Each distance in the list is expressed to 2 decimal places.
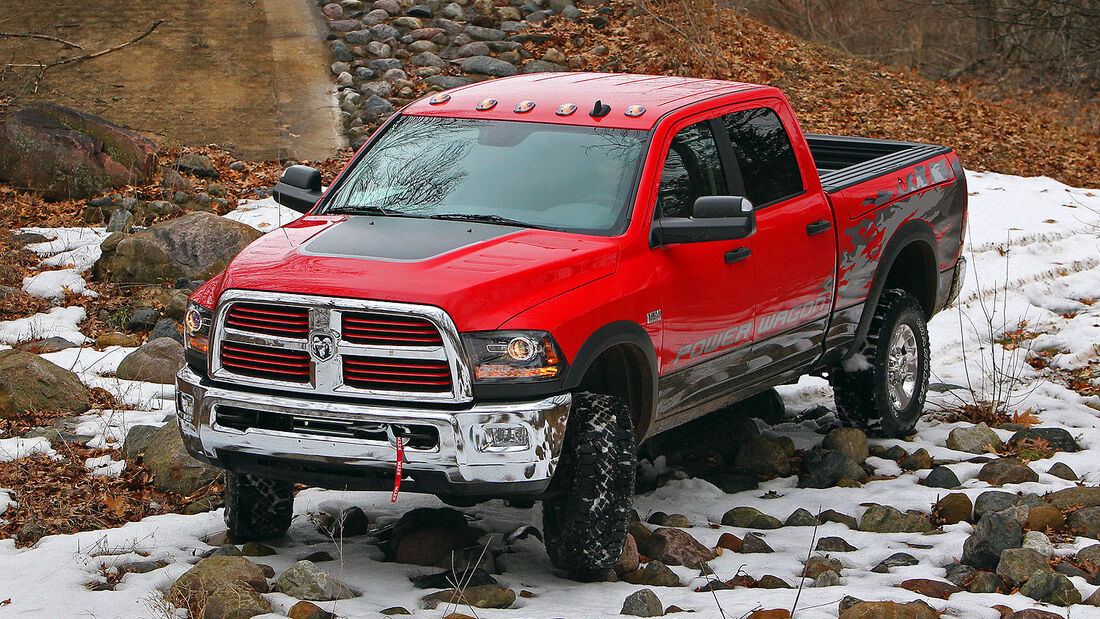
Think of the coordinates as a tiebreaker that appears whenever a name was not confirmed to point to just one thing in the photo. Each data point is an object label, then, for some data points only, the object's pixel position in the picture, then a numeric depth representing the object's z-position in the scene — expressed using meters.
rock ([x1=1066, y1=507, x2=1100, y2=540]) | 11.89
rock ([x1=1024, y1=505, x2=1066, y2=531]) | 12.03
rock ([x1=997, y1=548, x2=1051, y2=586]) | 10.76
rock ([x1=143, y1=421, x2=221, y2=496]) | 13.67
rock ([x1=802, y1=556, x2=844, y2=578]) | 11.23
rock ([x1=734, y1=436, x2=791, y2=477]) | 14.84
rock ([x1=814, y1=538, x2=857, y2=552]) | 12.03
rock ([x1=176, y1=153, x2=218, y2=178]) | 28.39
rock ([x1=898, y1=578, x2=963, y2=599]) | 10.59
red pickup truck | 9.99
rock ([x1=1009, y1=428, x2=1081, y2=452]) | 15.18
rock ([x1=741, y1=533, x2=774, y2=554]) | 12.00
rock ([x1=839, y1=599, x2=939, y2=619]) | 9.62
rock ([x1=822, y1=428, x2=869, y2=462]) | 15.05
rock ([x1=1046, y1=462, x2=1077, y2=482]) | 13.87
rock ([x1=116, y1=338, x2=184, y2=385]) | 17.53
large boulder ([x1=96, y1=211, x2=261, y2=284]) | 21.52
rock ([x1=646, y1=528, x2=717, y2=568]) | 11.58
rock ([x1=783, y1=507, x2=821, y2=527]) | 12.89
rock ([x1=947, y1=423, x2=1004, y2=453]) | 15.30
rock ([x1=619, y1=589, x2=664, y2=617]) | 10.05
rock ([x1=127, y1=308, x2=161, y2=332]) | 19.92
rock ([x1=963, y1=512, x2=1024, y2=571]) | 11.37
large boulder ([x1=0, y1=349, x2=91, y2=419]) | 15.73
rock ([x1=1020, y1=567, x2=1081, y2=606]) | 10.27
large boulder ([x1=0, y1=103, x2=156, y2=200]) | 26.33
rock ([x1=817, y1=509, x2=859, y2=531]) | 12.90
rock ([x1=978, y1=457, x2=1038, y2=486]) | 13.73
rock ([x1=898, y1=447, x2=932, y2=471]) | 14.71
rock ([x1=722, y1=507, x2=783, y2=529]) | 12.87
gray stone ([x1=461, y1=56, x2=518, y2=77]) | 36.91
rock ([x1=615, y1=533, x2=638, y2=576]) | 11.27
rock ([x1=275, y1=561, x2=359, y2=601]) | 10.30
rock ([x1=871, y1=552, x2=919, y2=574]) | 11.41
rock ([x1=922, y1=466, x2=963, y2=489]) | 13.98
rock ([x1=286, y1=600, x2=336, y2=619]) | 9.72
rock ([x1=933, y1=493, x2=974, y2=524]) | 12.76
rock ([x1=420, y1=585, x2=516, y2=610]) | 10.24
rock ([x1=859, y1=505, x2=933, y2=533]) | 12.57
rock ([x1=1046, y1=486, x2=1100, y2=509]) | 12.46
